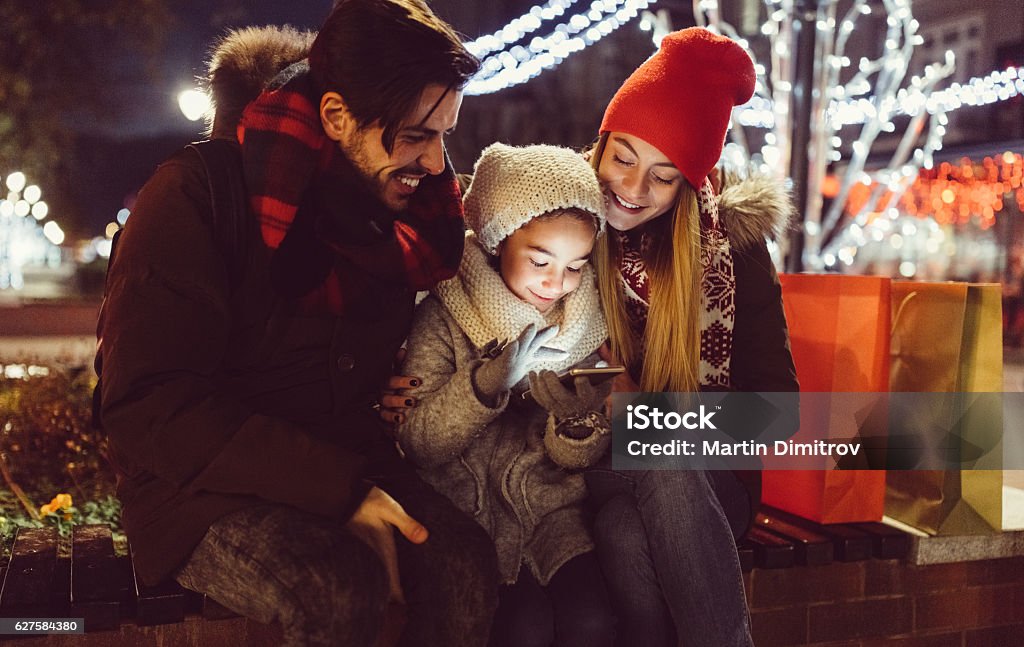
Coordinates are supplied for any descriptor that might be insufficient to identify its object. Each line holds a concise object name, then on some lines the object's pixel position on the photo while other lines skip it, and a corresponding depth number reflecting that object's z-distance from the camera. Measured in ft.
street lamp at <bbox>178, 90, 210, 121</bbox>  22.62
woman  9.23
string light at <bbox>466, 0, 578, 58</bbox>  18.98
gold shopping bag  10.07
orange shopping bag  10.25
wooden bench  7.36
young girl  7.70
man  6.35
